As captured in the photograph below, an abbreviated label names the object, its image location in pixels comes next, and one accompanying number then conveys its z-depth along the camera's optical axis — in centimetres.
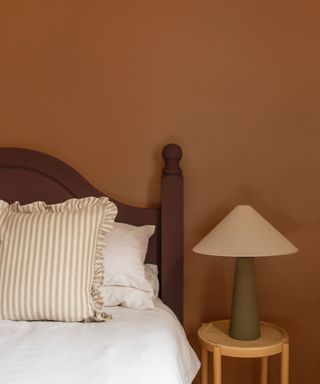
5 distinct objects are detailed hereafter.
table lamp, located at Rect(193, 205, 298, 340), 207
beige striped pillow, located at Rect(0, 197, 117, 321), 190
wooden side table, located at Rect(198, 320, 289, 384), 203
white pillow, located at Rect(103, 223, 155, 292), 216
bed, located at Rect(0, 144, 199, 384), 147
